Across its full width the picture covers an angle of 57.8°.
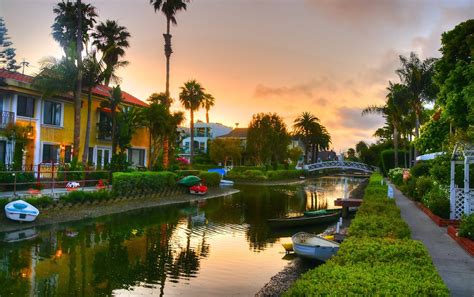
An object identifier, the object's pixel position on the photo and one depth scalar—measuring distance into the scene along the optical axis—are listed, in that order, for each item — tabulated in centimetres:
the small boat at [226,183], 5541
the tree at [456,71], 1609
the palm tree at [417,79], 4678
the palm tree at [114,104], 3866
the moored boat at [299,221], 2394
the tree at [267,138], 7619
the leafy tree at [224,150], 7750
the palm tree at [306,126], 10056
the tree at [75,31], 3406
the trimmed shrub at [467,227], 1376
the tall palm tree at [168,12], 4744
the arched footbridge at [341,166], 9412
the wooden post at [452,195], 1819
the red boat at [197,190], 4094
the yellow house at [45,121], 3158
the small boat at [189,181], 3976
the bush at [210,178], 4644
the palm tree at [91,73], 3480
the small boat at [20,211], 2048
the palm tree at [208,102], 7506
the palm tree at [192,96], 7300
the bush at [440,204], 1891
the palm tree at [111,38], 4375
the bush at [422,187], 2620
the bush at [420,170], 3488
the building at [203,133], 10089
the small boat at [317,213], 2555
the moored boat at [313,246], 1553
